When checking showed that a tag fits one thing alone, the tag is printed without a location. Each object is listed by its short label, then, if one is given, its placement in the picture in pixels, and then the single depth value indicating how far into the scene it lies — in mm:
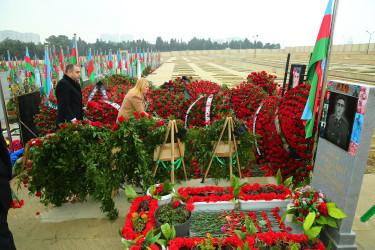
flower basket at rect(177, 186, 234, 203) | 3207
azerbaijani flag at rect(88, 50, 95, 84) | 10392
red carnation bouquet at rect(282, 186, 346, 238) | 2683
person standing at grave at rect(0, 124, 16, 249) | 2027
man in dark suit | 4148
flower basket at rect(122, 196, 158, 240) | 2549
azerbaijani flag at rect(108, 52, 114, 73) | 17836
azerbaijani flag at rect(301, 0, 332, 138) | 3166
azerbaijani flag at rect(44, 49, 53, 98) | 7629
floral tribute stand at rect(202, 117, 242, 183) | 3995
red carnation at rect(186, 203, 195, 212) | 2895
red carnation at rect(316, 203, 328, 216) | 2791
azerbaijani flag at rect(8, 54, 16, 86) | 15359
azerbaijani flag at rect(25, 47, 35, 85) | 10893
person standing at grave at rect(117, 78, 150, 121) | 4125
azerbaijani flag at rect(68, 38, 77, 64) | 9053
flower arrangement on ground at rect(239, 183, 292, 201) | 3271
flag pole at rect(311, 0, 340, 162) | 3129
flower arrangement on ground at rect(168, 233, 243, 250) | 2348
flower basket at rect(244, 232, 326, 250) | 2428
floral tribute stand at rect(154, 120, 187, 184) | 3611
